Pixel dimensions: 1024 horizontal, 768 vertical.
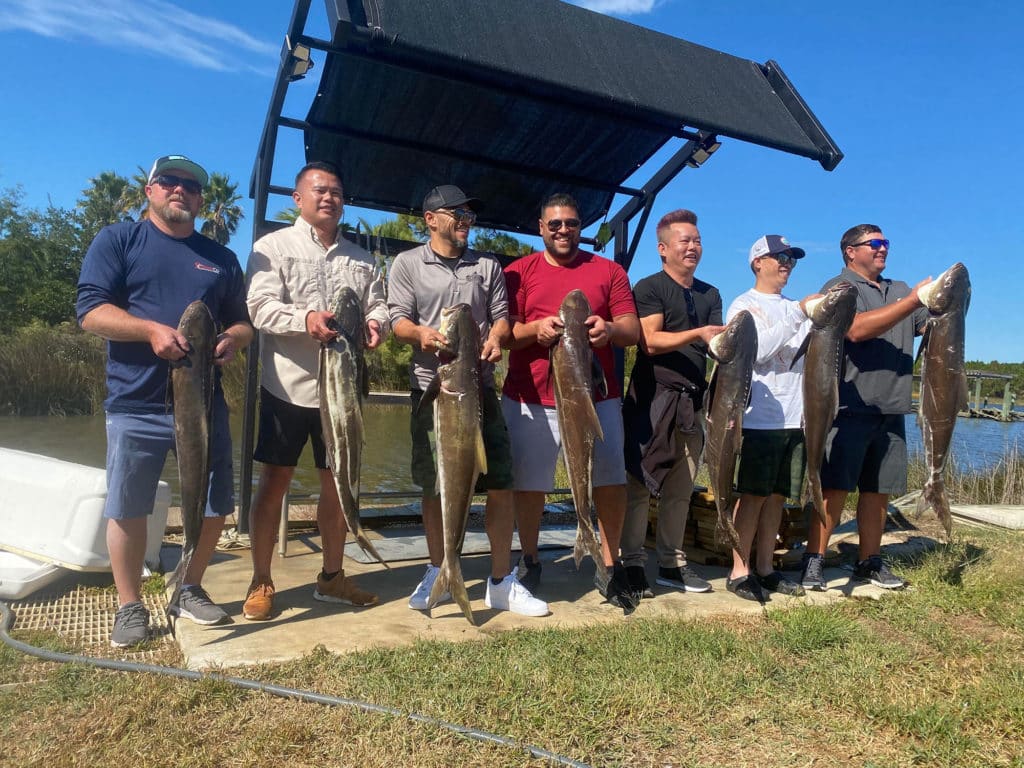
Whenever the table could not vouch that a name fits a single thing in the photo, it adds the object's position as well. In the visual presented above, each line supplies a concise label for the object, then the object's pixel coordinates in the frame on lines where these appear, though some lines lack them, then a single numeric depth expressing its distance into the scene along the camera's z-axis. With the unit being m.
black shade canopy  4.60
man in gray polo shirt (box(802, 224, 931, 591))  5.52
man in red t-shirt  4.81
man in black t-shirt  5.17
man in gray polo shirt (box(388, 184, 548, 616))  4.57
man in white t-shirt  5.24
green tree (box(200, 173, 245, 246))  41.09
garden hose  2.87
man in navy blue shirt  3.86
